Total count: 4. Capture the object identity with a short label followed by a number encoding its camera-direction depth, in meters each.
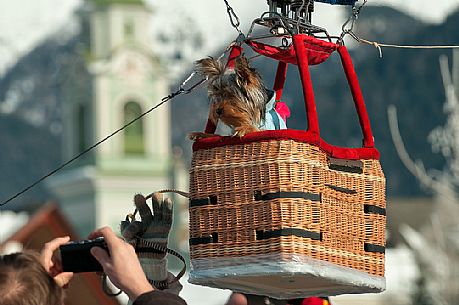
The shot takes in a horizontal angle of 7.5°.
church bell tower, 114.25
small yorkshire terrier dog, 9.20
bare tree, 74.53
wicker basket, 9.13
